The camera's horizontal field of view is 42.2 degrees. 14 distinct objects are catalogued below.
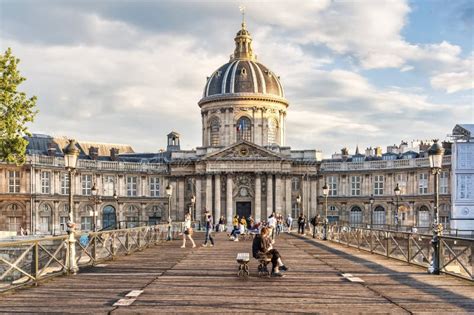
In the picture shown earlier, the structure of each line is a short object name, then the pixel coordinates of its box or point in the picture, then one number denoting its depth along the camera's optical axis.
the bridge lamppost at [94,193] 55.45
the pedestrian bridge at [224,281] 14.68
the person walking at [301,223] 55.07
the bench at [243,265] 19.72
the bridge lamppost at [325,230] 44.73
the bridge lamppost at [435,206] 20.98
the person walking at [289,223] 63.69
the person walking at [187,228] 34.59
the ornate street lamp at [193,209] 82.81
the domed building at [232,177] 75.62
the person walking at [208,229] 35.47
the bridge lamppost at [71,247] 20.89
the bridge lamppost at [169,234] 42.55
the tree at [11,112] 39.44
